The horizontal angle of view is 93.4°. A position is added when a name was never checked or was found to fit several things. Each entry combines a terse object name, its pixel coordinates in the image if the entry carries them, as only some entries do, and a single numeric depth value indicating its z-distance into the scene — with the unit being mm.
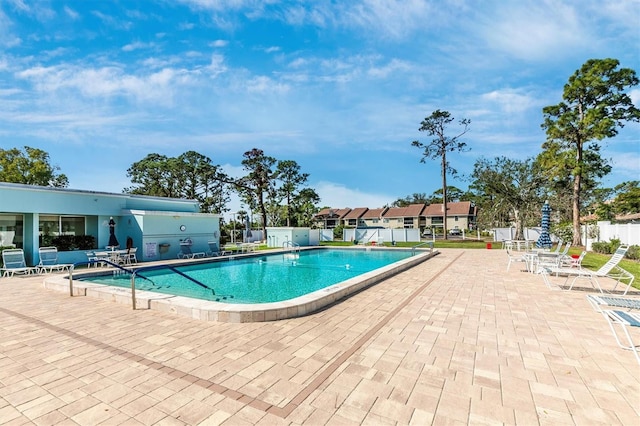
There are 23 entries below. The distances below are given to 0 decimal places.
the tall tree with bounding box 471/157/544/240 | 31594
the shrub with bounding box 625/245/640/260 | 12922
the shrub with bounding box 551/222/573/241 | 22917
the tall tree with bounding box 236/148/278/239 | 34350
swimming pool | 5480
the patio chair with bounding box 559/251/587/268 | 9553
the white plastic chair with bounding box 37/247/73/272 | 11920
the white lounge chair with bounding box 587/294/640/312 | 3982
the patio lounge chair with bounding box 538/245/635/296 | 6970
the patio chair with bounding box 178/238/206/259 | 16234
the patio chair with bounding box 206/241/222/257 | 17175
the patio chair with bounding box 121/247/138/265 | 13438
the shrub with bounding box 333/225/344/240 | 33219
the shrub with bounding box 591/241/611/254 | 15994
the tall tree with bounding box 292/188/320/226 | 38906
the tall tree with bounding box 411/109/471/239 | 31156
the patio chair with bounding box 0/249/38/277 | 10789
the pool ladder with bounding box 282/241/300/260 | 18831
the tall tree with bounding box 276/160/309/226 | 36656
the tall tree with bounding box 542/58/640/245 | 19969
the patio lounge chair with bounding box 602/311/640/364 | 3303
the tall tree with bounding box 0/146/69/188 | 27062
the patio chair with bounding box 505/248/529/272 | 10998
